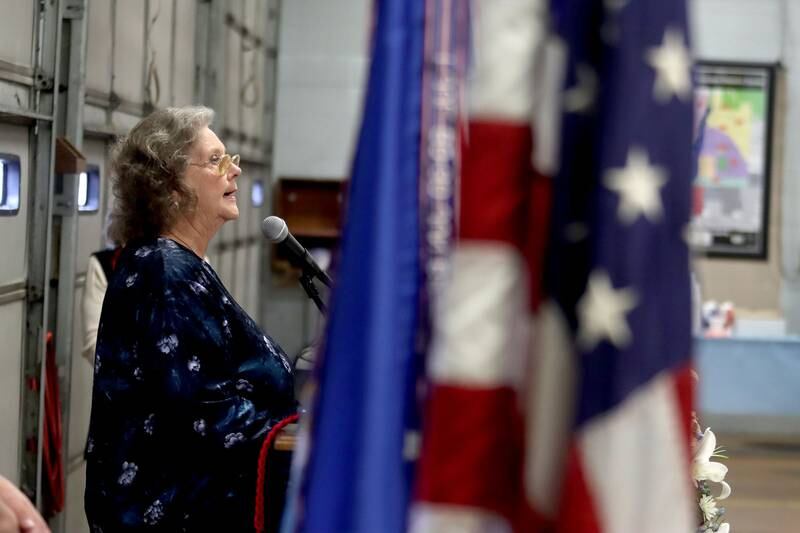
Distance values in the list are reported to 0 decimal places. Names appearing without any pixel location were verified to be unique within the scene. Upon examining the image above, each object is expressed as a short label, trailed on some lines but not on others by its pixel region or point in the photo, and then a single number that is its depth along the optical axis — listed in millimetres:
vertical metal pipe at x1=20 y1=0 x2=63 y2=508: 6537
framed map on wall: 17262
